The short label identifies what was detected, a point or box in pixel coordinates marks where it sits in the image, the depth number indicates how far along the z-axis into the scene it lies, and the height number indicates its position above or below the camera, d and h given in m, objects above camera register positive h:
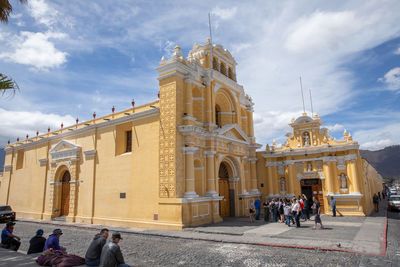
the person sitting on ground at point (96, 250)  7.09 -1.63
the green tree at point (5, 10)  6.54 +4.30
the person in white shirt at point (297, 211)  13.97 -1.42
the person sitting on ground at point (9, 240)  9.45 -1.76
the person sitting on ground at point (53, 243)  7.72 -1.55
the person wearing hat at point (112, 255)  6.31 -1.59
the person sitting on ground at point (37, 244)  8.57 -1.74
